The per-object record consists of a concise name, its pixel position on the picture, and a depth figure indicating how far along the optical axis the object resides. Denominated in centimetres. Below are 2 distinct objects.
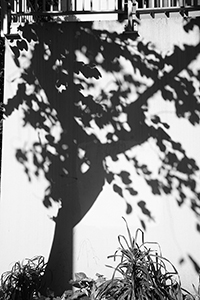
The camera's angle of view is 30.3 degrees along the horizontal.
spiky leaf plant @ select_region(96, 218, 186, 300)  405
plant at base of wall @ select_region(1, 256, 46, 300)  443
